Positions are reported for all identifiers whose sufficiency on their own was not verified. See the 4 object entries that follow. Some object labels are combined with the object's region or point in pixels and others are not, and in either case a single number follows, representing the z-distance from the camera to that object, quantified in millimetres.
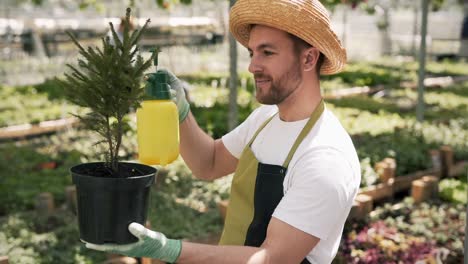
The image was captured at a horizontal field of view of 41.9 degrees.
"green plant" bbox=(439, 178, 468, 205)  5031
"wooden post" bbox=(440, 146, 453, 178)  5691
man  1748
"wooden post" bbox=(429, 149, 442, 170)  5650
